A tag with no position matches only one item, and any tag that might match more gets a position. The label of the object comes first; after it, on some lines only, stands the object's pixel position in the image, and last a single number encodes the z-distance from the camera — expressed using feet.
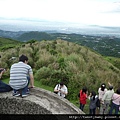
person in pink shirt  14.20
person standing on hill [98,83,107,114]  14.71
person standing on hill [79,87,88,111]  15.08
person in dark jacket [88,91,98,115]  14.46
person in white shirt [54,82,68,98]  14.58
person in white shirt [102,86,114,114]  14.17
